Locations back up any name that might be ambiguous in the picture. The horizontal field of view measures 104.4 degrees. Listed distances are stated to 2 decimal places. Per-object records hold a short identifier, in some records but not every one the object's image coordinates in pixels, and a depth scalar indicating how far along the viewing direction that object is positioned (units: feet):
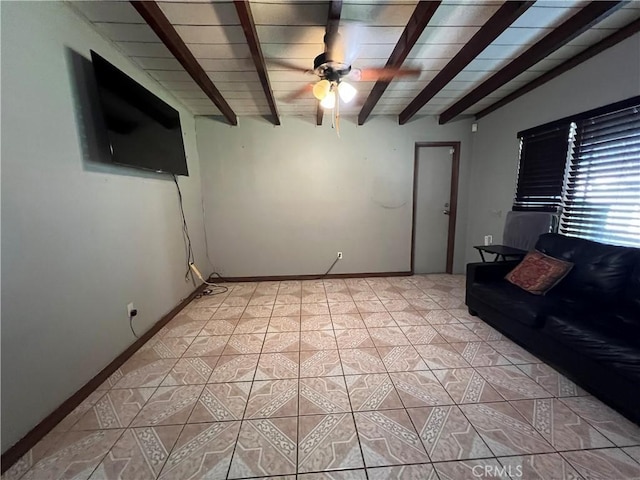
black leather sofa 4.44
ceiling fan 5.45
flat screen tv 5.61
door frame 12.18
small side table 8.70
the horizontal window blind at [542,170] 8.04
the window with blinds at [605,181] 6.15
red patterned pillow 6.64
